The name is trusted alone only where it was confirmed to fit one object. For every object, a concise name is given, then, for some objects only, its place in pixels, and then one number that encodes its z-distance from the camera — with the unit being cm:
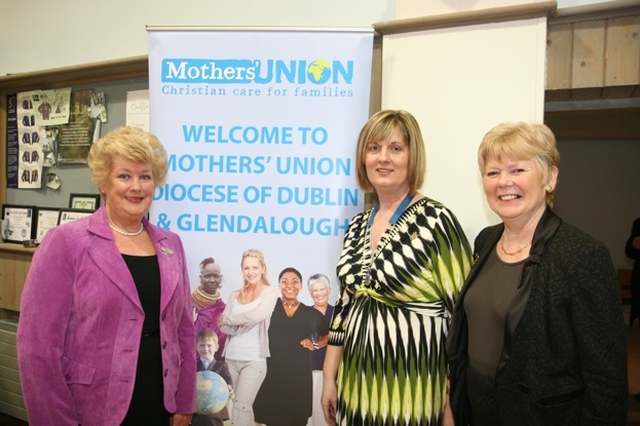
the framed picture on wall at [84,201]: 281
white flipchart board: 167
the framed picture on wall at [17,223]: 301
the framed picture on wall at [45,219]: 294
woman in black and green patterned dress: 140
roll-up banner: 183
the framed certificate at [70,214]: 281
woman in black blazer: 107
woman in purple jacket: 131
